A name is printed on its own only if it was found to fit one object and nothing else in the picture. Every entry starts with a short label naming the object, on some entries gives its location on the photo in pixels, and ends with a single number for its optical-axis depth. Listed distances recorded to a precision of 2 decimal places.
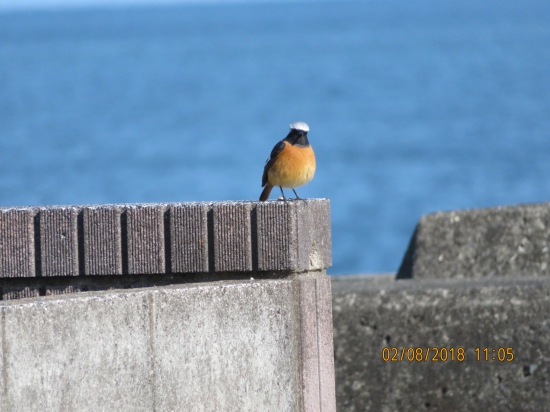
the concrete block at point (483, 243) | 16.09
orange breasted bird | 12.39
